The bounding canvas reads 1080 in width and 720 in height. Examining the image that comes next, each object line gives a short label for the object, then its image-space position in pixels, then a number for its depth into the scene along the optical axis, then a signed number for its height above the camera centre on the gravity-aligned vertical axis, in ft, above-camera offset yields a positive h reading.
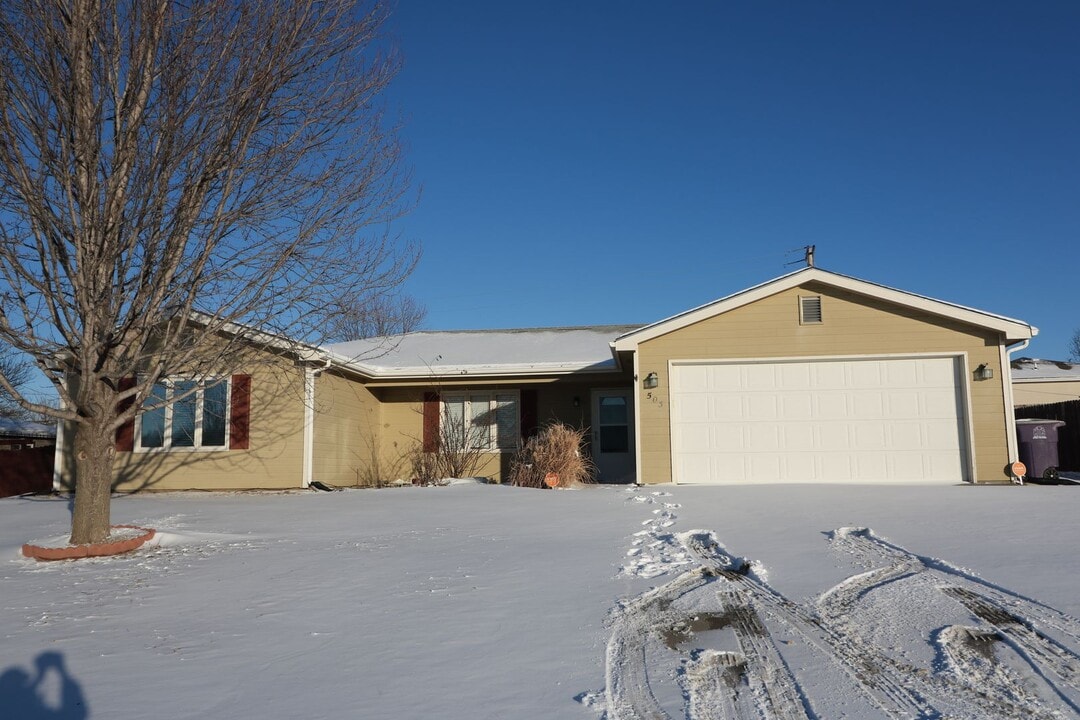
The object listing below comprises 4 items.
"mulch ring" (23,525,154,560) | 22.25 -2.79
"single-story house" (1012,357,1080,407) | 73.20 +4.97
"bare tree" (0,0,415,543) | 21.68 +7.91
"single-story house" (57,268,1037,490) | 37.70 +2.05
